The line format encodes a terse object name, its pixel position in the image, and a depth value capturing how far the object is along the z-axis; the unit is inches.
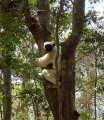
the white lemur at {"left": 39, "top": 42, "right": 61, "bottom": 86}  238.8
